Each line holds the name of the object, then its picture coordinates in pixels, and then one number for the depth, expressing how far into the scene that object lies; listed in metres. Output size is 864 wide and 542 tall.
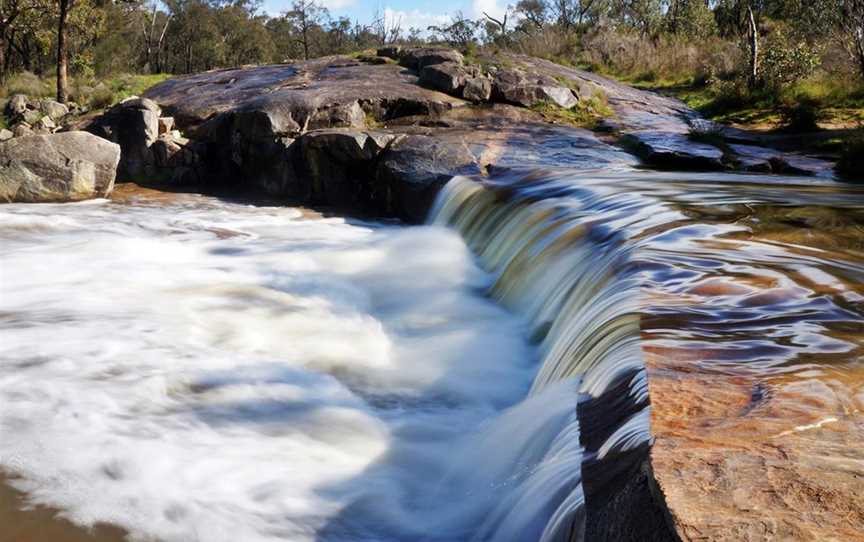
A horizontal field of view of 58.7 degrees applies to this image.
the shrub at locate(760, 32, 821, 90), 16.55
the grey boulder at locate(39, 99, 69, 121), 17.91
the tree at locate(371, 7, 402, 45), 39.53
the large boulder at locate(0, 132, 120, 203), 10.86
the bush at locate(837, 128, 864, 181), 9.66
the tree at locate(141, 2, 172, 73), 41.03
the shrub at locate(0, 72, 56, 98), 23.31
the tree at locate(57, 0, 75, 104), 20.12
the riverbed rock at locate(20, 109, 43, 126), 17.47
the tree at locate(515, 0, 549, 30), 47.36
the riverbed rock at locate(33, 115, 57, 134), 15.82
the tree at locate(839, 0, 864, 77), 14.23
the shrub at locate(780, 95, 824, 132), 13.73
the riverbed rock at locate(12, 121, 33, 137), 14.98
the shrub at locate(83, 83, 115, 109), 17.59
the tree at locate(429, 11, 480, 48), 39.06
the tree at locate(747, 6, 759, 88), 17.12
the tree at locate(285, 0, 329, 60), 43.38
